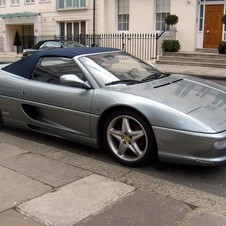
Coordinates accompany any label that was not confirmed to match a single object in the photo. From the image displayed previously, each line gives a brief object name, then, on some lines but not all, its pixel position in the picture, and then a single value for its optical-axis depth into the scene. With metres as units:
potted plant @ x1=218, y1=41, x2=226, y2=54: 18.66
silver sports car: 4.12
